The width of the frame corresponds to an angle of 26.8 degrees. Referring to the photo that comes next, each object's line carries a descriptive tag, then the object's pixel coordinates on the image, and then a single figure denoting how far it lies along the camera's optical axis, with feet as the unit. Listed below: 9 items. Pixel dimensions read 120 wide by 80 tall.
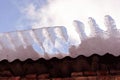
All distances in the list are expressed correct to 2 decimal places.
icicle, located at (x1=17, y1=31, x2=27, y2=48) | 17.43
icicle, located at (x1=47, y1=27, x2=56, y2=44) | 17.42
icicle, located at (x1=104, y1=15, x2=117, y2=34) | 16.95
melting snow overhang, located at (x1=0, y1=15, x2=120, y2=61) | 16.20
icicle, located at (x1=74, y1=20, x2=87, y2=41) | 17.12
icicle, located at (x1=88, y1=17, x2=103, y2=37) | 16.96
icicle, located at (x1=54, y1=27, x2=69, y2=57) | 17.19
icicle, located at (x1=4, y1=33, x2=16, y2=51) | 17.47
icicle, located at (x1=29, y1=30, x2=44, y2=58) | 17.39
